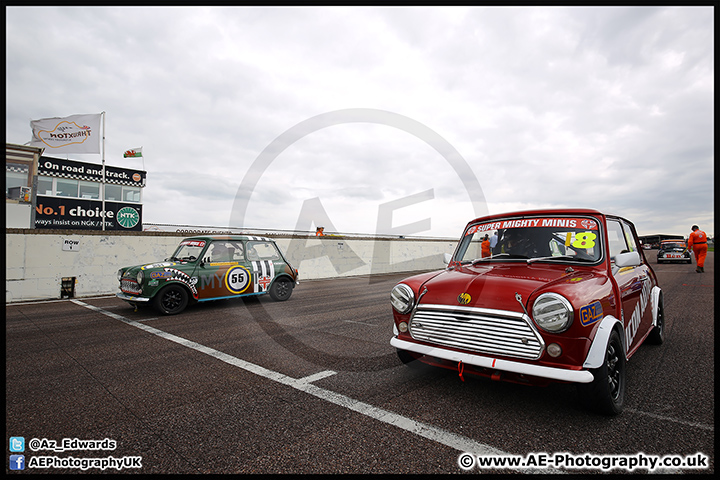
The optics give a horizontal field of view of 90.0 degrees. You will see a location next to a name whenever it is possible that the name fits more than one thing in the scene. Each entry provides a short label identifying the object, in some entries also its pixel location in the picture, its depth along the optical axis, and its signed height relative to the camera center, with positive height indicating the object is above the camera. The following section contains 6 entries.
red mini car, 2.57 -0.52
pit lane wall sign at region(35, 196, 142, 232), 19.28 +1.76
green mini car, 6.95 -0.64
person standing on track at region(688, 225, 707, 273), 14.32 +0.02
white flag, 13.72 +4.26
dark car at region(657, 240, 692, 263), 22.78 -0.55
